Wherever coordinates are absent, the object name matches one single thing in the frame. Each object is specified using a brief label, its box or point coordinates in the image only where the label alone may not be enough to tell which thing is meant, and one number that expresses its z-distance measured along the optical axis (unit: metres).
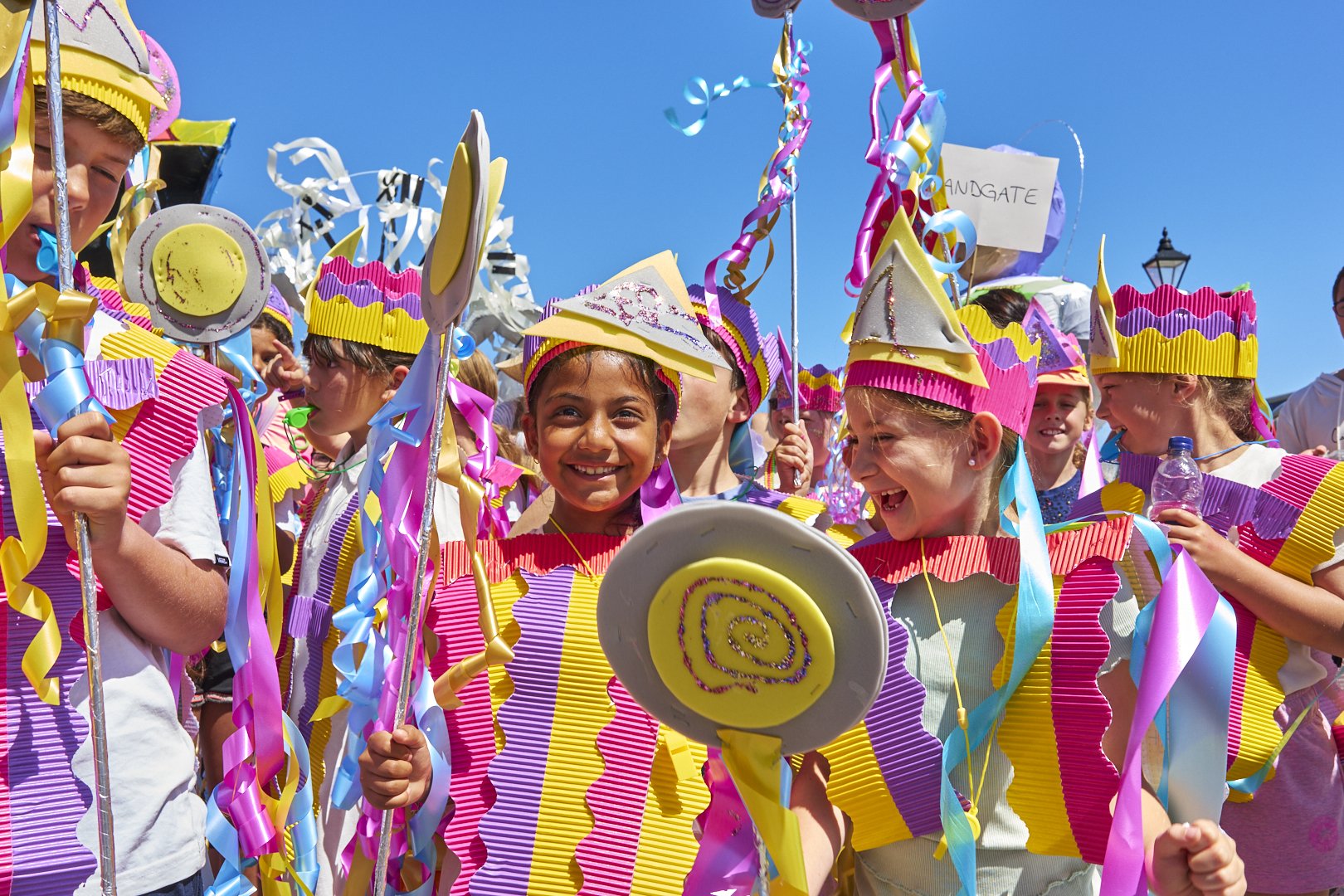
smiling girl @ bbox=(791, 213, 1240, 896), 1.99
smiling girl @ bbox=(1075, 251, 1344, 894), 2.65
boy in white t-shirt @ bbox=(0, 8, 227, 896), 1.75
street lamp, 7.72
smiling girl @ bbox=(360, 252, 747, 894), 2.20
